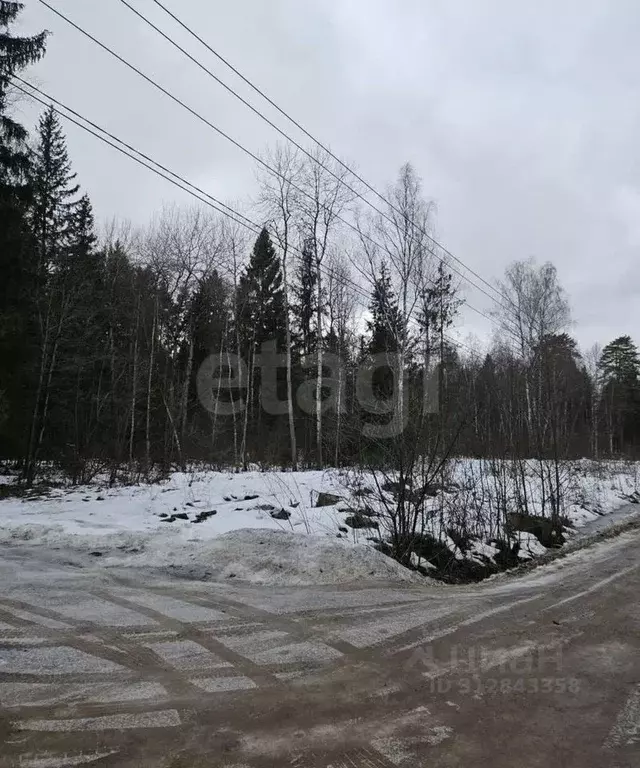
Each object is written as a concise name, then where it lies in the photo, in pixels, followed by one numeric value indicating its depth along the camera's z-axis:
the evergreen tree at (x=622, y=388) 46.84
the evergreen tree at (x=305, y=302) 24.96
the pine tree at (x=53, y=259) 15.77
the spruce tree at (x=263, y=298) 30.02
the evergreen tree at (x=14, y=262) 13.96
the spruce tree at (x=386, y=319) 17.20
